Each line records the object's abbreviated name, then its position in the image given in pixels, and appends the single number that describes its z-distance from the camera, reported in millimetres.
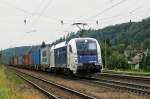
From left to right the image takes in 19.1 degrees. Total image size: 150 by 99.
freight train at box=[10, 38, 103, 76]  30188
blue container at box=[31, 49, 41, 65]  55184
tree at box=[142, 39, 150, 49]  137500
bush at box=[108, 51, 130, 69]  63000
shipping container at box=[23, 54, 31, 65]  69375
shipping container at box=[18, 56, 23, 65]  84625
